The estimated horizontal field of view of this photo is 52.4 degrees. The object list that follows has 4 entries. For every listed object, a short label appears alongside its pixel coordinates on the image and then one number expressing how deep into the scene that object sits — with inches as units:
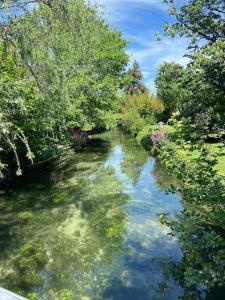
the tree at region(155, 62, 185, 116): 1129.8
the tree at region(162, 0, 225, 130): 151.4
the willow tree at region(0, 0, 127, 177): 231.4
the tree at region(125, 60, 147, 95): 2253.9
